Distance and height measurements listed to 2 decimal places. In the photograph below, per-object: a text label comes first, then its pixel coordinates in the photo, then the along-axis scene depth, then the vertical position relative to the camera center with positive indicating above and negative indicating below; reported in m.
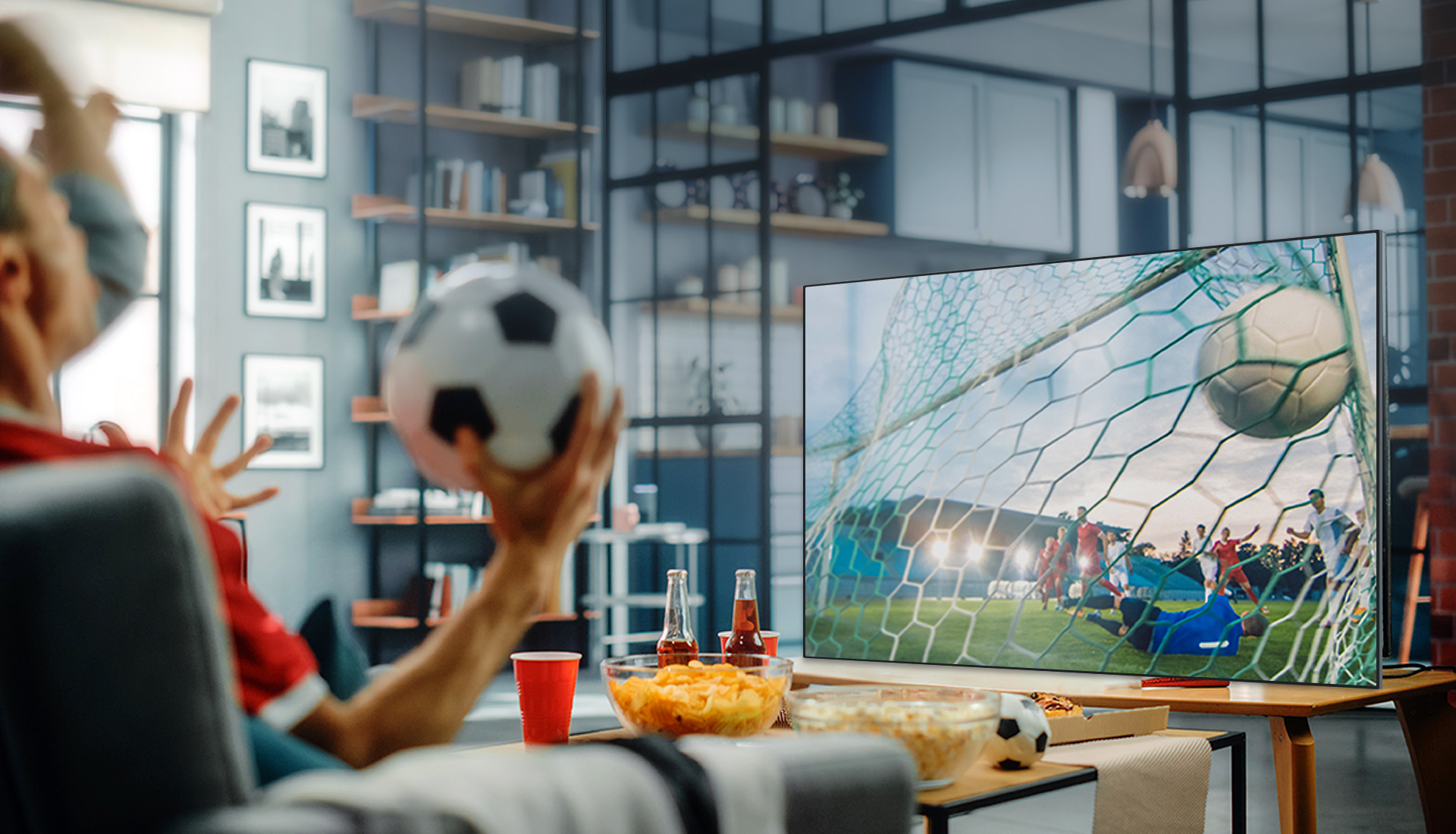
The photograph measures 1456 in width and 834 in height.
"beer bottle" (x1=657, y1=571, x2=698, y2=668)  1.99 -0.27
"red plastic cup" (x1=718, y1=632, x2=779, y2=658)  2.31 -0.34
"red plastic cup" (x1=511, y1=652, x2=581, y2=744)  1.75 -0.32
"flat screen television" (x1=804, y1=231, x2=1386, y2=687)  2.37 -0.03
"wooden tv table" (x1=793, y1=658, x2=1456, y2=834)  2.18 -0.46
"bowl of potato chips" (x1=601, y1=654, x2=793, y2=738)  1.66 -0.31
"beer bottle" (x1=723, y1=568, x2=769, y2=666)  2.09 -0.27
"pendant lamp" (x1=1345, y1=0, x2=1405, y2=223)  5.44 +1.06
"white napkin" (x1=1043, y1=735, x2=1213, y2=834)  1.78 -0.46
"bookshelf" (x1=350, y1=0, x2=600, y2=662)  6.29 +1.39
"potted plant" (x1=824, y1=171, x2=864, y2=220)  6.90 +1.29
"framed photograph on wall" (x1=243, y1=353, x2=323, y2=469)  6.08 +0.19
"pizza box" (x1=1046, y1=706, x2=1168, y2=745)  1.92 -0.41
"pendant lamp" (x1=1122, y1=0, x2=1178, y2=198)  5.65 +1.21
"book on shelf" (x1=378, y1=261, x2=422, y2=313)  6.22 +0.76
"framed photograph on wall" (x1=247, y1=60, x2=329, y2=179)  6.17 +1.54
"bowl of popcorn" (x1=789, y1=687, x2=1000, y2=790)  1.48 -0.31
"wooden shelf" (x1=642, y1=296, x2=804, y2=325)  6.41 +0.67
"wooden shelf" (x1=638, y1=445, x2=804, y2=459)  6.36 -0.02
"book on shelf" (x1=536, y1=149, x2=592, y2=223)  6.71 +1.39
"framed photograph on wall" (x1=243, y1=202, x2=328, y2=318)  6.12 +0.87
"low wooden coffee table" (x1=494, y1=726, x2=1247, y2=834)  1.45 -0.39
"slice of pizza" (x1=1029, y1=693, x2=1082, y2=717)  1.99 -0.38
